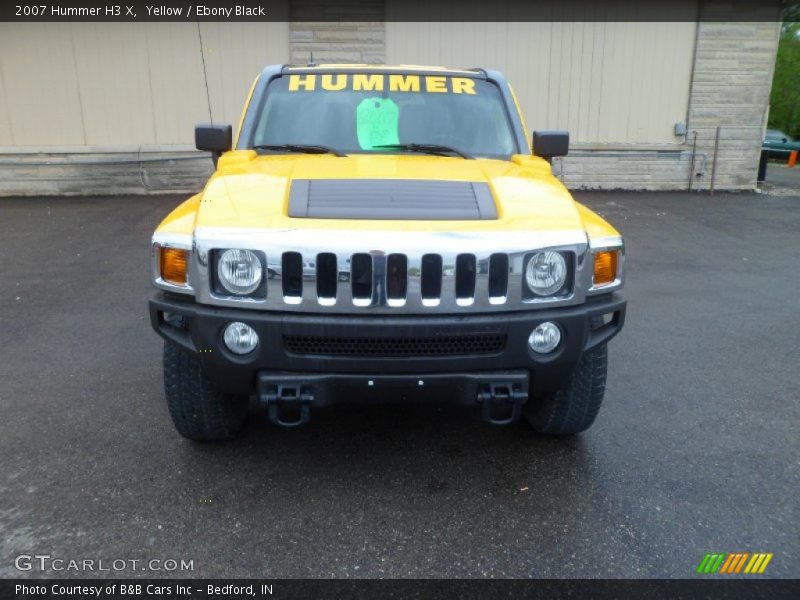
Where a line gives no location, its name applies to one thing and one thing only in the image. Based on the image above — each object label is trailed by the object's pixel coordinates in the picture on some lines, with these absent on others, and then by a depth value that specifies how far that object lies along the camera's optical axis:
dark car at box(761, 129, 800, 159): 23.55
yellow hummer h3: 2.44
